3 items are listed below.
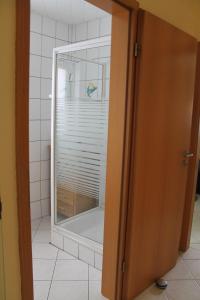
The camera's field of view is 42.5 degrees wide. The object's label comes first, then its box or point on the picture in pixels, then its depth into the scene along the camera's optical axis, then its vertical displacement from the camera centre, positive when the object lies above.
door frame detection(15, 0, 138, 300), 1.00 -0.13
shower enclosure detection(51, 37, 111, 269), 2.23 -0.46
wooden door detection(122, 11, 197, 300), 1.56 -0.21
